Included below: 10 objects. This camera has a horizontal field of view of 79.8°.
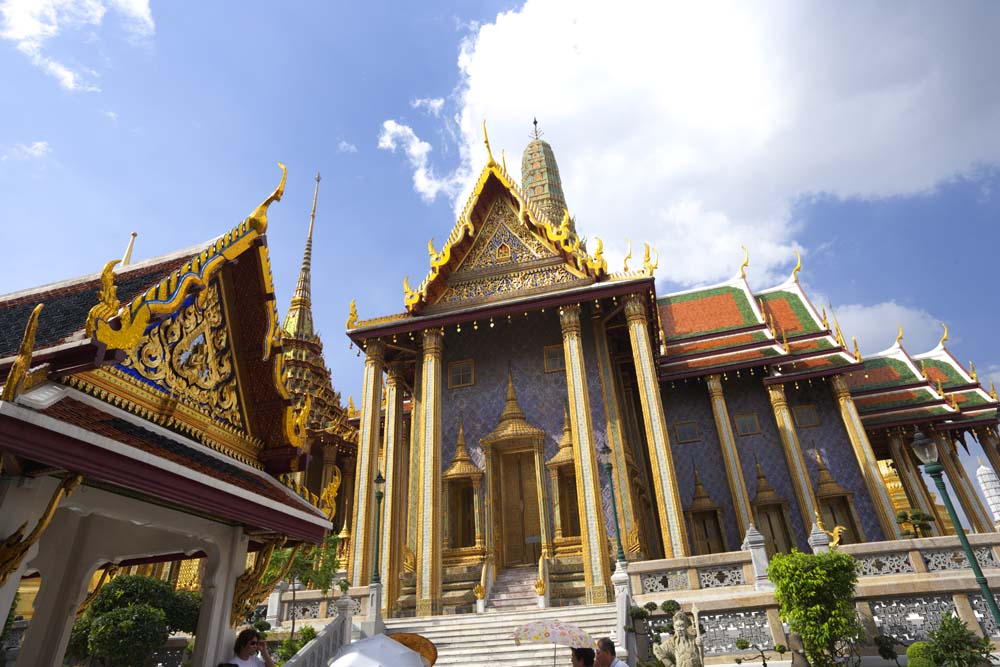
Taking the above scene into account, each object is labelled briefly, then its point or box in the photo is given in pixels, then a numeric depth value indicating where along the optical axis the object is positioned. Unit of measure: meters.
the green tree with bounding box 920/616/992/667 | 6.67
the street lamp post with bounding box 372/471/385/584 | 10.49
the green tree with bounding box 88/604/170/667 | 7.34
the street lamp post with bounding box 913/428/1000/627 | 5.55
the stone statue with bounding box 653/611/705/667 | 7.36
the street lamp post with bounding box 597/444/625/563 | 9.89
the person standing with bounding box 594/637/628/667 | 4.45
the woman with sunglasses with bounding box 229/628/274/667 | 4.16
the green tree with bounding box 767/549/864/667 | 7.24
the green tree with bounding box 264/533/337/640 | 10.42
